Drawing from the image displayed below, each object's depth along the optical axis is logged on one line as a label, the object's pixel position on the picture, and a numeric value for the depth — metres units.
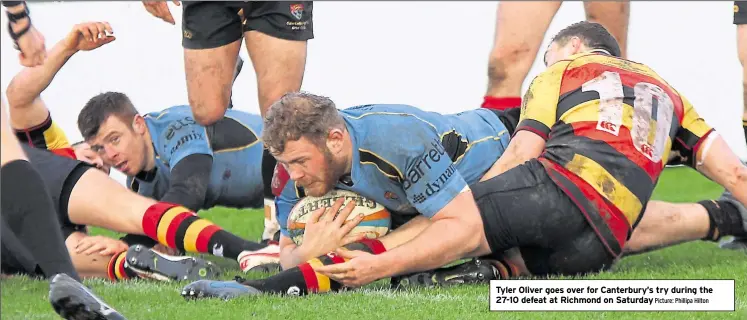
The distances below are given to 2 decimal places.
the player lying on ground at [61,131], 11.38
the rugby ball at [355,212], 10.42
